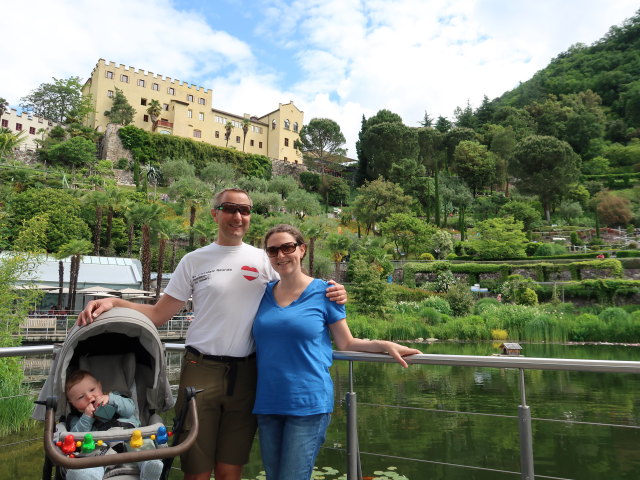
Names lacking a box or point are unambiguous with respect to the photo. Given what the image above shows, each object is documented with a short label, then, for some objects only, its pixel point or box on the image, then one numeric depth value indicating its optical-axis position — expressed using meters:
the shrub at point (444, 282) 29.62
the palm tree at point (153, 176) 44.39
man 2.15
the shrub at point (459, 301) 24.42
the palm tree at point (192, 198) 30.62
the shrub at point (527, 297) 25.77
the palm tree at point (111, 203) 27.38
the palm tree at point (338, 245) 33.50
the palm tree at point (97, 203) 25.83
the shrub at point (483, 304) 24.25
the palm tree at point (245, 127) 60.00
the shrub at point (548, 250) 33.50
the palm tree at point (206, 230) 25.88
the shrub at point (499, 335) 20.14
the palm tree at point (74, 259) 20.19
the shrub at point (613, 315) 19.78
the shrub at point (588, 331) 19.41
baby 2.11
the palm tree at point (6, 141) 30.11
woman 1.96
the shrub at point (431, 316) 22.20
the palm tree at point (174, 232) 27.06
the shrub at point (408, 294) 28.00
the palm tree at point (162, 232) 22.08
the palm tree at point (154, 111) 51.09
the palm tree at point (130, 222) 25.50
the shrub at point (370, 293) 23.02
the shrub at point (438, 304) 24.32
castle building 51.72
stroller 1.80
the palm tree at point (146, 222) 23.11
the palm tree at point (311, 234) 28.67
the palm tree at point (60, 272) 20.30
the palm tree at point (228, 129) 57.69
